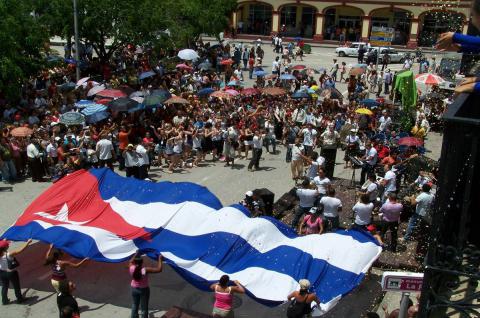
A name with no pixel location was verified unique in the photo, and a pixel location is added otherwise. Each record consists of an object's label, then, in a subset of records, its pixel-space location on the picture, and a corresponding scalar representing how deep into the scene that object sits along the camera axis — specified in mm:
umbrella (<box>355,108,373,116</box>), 21234
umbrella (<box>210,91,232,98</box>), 23011
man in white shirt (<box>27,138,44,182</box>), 16172
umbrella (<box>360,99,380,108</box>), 23544
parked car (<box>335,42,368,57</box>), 45000
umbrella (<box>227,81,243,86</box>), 26478
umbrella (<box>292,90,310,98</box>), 24098
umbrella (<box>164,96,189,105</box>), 21172
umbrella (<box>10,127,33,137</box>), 16422
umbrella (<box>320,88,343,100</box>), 23686
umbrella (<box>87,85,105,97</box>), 21984
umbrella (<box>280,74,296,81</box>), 27531
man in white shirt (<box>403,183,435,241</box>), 11836
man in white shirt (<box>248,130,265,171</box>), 17750
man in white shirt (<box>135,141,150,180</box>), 15875
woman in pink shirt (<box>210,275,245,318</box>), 8602
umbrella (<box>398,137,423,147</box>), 16672
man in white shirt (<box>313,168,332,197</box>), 13453
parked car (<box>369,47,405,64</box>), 40250
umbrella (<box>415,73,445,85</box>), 24266
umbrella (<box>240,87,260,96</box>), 24375
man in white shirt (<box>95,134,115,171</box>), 16312
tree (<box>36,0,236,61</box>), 26734
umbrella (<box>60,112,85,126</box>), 17923
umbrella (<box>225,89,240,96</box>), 23469
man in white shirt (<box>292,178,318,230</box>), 12484
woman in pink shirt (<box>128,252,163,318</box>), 9039
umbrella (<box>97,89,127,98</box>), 20625
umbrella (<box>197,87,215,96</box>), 24922
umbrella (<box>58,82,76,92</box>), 24031
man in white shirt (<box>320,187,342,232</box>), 11836
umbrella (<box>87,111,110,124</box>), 18766
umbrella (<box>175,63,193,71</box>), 30656
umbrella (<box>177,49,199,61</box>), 30656
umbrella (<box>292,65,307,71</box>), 30162
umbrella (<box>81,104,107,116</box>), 18969
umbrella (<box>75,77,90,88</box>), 23438
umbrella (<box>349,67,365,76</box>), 29589
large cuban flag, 9211
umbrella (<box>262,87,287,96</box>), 24141
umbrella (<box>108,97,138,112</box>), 18812
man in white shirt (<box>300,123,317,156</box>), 18062
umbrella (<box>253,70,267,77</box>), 29328
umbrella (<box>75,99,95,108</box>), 20381
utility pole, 24098
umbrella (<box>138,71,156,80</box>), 26541
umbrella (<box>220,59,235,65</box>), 33228
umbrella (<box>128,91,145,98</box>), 21583
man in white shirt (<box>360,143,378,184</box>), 15828
